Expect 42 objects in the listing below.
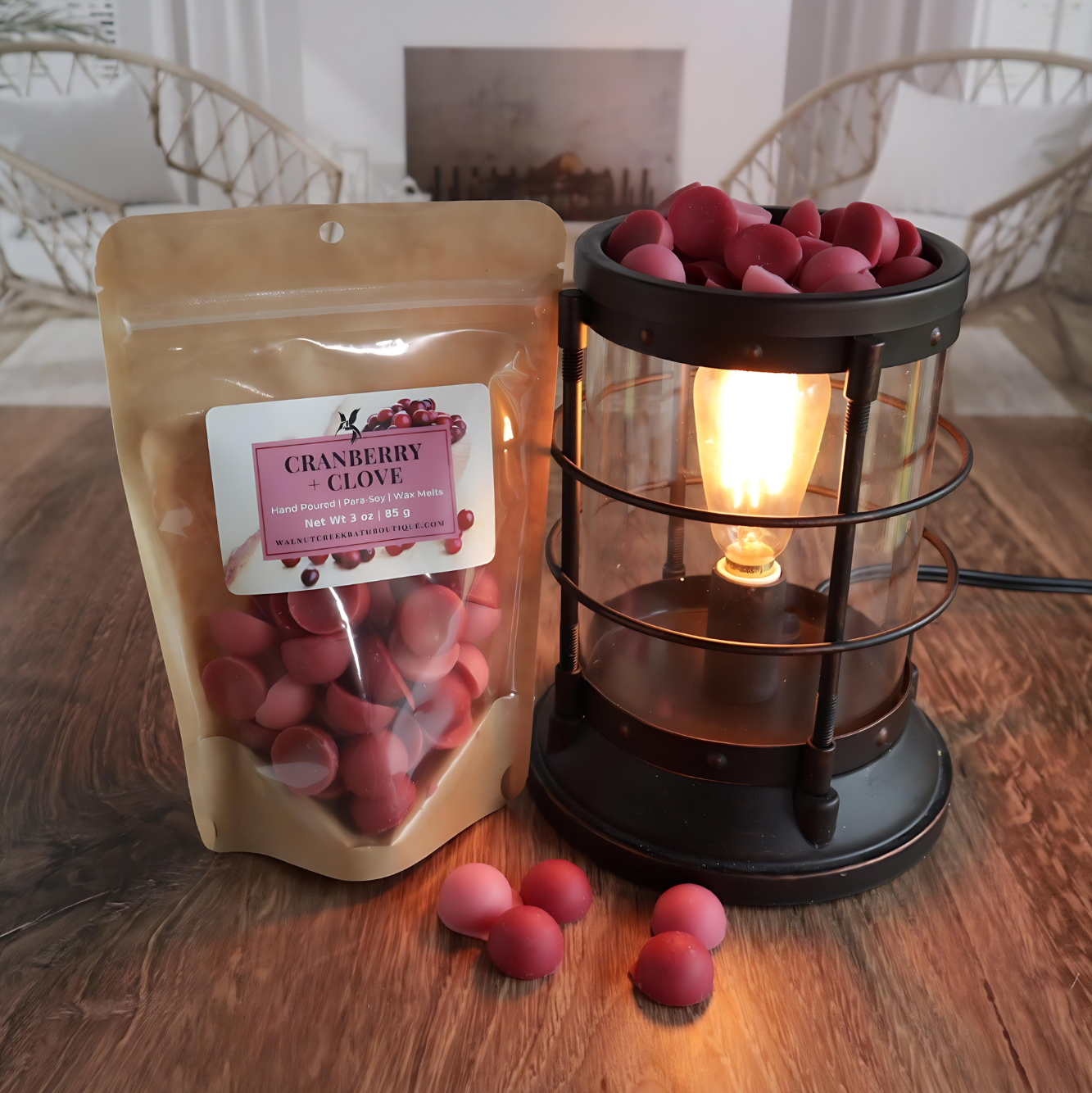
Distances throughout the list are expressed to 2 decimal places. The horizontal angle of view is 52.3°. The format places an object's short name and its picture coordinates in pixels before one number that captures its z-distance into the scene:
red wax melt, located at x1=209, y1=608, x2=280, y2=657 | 0.66
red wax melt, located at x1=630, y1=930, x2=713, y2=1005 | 0.60
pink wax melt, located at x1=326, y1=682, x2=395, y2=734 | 0.66
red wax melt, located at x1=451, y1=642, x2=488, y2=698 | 0.71
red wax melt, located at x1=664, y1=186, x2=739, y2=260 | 0.63
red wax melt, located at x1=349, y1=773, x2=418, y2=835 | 0.67
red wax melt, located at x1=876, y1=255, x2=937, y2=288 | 0.61
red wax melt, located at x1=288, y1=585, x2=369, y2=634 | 0.65
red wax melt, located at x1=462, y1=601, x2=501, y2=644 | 0.71
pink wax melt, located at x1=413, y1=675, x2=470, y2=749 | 0.69
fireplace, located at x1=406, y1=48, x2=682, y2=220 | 1.81
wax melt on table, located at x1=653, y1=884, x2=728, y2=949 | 0.63
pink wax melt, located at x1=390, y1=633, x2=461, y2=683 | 0.67
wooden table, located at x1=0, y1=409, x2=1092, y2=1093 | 0.57
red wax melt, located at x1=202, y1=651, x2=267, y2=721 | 0.66
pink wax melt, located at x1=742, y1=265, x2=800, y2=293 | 0.58
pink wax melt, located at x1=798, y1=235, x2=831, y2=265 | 0.62
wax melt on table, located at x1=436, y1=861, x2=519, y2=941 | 0.64
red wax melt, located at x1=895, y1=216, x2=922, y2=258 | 0.65
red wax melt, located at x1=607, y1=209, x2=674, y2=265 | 0.64
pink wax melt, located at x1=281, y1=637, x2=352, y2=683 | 0.65
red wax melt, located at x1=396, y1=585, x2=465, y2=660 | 0.67
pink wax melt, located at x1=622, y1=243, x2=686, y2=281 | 0.61
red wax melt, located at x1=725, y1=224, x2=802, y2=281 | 0.60
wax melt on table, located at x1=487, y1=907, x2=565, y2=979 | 0.61
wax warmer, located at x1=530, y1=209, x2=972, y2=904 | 0.59
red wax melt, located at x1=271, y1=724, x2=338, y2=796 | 0.66
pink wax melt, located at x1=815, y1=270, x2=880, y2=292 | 0.58
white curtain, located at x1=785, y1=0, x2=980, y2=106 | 1.78
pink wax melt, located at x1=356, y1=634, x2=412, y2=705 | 0.66
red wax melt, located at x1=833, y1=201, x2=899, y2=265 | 0.62
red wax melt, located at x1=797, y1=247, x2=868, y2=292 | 0.59
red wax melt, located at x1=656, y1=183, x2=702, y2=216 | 0.66
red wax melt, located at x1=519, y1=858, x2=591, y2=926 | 0.65
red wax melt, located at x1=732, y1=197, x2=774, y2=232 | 0.66
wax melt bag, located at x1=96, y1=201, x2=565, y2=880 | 0.62
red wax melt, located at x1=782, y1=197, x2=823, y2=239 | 0.65
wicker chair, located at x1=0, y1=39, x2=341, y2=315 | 1.81
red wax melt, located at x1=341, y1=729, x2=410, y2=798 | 0.67
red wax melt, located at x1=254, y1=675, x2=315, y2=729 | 0.66
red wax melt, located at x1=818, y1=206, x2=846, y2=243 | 0.67
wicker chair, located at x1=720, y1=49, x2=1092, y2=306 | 1.76
